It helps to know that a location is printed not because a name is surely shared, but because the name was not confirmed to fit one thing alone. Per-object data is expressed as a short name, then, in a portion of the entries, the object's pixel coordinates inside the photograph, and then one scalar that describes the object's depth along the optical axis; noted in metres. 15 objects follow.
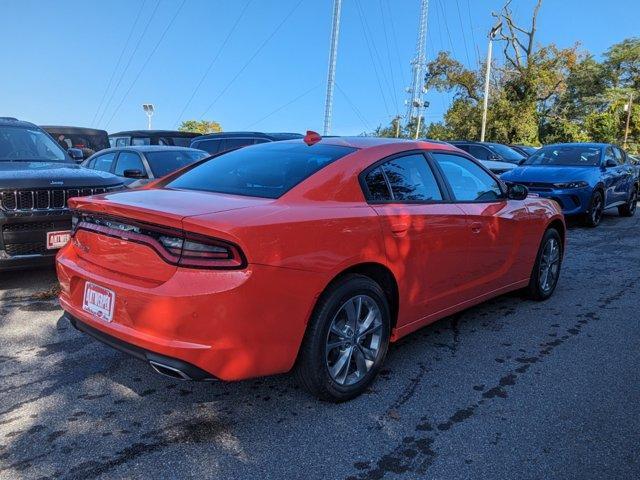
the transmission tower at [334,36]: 27.34
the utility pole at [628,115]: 40.02
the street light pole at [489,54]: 30.31
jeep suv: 4.93
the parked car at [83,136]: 14.37
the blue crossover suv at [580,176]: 10.02
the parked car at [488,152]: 14.99
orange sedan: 2.57
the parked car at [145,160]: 8.26
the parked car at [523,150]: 16.79
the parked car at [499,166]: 13.36
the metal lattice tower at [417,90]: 41.31
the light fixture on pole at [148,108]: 26.74
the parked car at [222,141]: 13.09
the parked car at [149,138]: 15.46
